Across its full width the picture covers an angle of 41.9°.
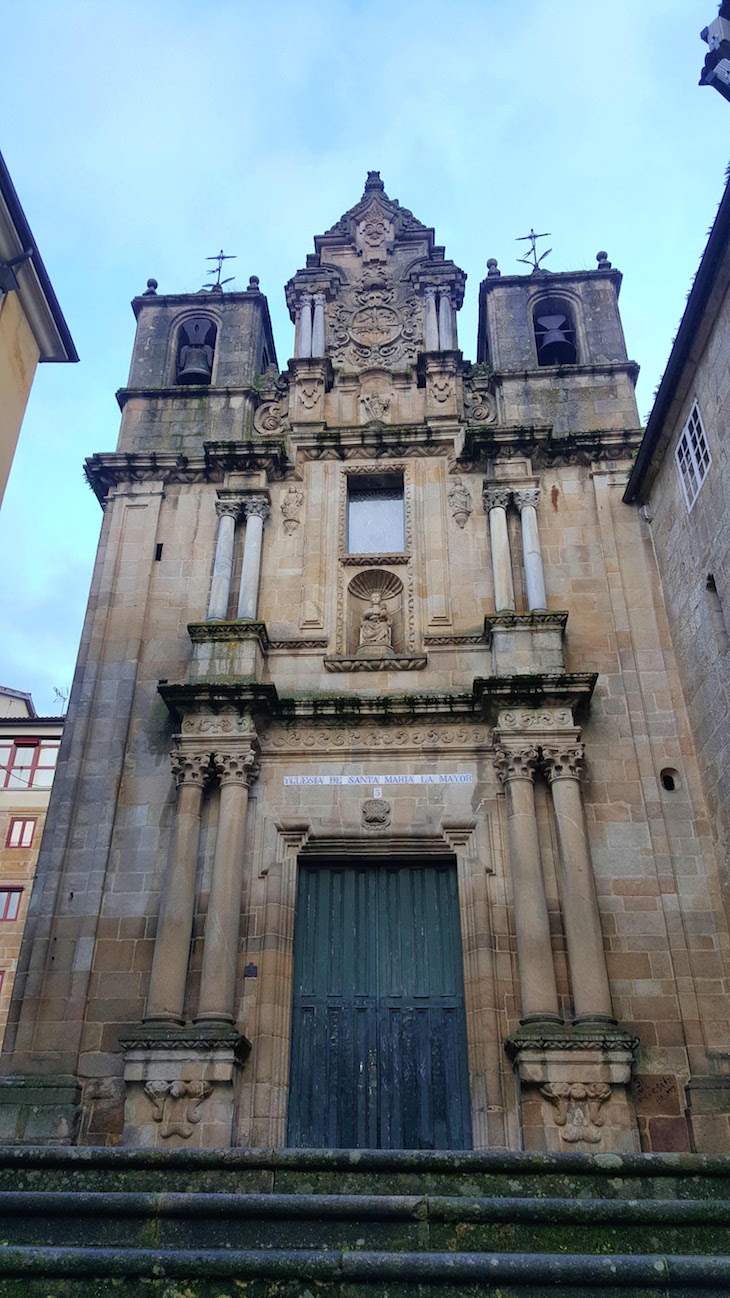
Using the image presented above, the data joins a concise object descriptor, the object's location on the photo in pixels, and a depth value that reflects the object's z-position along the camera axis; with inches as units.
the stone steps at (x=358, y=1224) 197.6
